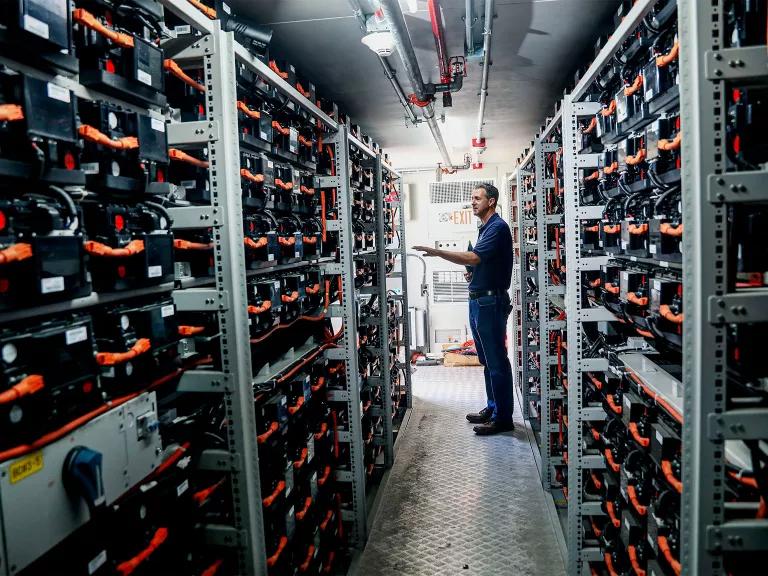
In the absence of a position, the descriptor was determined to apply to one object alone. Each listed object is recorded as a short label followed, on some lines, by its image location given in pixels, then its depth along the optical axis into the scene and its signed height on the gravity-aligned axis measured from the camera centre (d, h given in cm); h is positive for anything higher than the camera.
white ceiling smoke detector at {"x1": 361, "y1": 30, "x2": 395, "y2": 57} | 292 +106
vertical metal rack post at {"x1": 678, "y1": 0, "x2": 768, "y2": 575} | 138 -12
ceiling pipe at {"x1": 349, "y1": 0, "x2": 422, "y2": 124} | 286 +123
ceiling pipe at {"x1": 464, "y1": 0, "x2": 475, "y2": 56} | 288 +121
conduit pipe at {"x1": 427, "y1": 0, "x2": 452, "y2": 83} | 275 +118
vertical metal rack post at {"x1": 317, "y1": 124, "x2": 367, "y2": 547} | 320 -48
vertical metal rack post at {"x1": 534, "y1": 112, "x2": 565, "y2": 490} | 365 -43
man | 469 -31
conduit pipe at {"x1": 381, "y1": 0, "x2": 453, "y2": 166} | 258 +112
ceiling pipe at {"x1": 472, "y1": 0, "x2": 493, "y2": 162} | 291 +121
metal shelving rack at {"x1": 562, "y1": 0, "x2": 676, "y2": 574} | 278 -38
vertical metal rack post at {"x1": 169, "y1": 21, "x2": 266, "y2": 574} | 184 -12
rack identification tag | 113 -41
